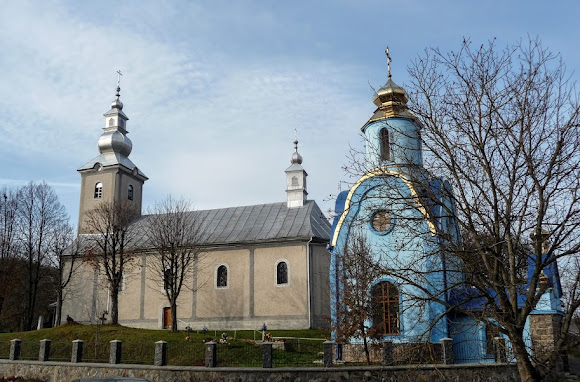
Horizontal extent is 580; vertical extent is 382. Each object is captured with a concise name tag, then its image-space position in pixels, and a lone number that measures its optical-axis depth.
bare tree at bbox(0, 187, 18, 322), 35.19
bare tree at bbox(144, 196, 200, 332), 26.73
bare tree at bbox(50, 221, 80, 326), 32.50
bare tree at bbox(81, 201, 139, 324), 28.40
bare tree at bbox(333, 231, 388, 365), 16.28
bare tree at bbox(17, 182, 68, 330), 33.53
